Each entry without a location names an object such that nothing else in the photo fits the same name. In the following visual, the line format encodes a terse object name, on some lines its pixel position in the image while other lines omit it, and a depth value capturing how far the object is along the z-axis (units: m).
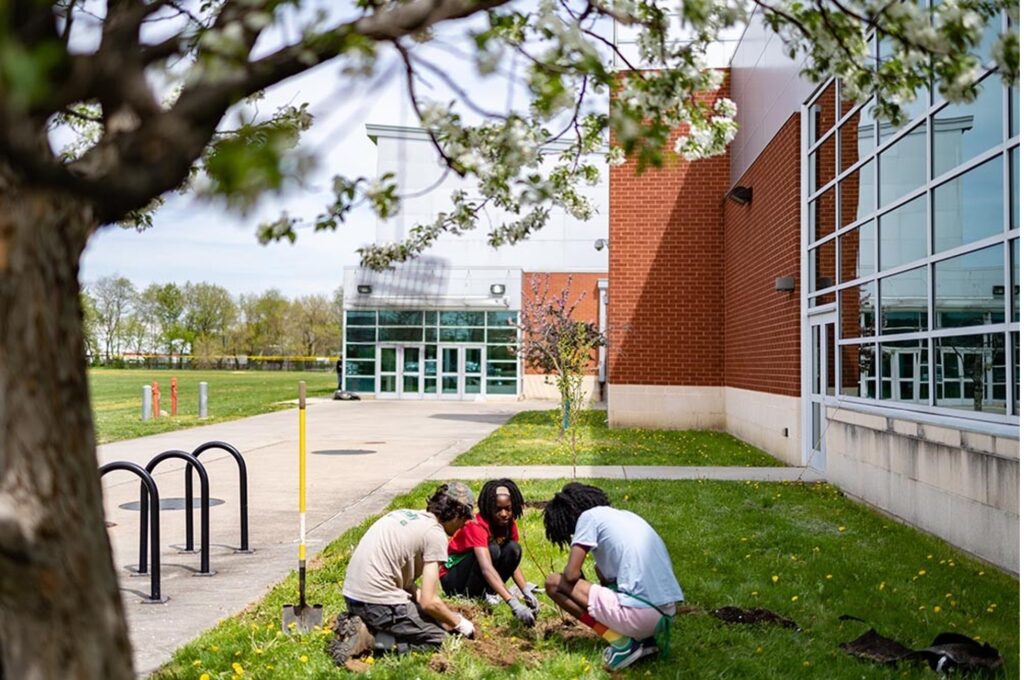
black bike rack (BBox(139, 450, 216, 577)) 7.89
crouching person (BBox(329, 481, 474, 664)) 5.79
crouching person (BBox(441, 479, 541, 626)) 6.64
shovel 6.23
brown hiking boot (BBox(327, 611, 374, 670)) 5.67
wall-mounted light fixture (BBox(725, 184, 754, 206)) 18.88
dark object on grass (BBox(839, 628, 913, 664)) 5.61
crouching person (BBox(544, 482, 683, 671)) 5.53
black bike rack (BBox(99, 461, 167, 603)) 6.97
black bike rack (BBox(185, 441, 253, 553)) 8.73
